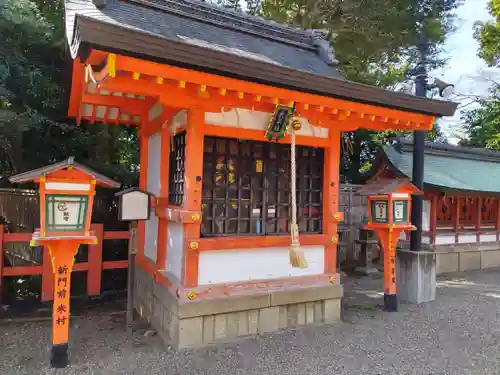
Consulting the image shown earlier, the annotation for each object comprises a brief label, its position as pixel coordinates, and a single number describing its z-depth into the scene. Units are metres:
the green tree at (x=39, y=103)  6.02
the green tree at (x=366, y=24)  11.35
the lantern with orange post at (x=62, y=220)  3.76
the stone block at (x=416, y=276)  6.77
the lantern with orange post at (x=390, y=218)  6.07
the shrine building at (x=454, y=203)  10.06
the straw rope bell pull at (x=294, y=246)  4.35
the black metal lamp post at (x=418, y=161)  6.84
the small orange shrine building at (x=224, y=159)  4.05
